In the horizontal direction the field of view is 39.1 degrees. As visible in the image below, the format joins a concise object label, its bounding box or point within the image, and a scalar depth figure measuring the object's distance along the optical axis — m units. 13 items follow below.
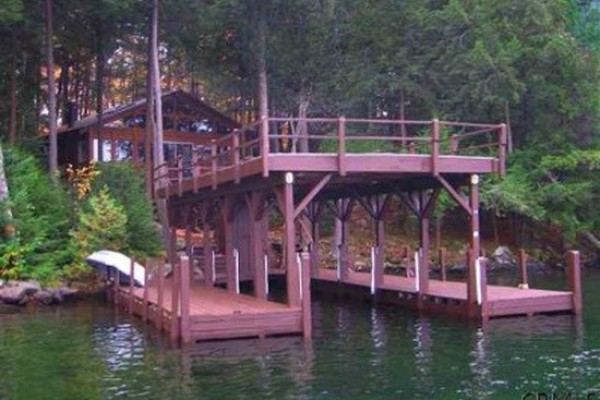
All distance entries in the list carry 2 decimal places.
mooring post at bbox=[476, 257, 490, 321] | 19.17
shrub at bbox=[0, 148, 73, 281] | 25.12
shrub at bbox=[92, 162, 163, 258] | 28.70
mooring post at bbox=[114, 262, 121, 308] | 24.07
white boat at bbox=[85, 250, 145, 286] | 24.45
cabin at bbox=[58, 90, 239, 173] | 38.41
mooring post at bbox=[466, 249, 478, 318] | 19.33
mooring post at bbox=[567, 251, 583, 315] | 19.97
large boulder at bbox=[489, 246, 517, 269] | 37.44
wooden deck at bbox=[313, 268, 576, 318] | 19.56
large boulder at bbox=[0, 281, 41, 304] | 23.72
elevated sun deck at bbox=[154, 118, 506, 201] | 17.78
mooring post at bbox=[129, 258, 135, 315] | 22.05
